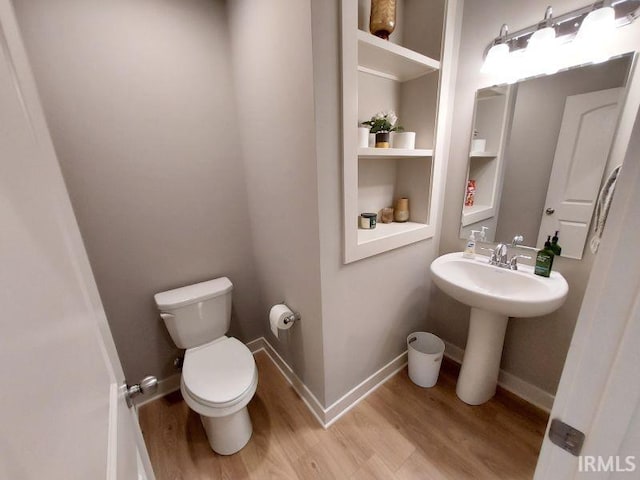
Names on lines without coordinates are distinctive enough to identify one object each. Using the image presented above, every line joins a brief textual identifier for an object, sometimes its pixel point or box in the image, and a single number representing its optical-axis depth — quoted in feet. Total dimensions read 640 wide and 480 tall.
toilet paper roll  4.85
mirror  3.77
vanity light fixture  3.41
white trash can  5.38
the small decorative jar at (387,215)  5.74
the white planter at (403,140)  4.88
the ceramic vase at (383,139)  4.75
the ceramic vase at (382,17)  4.16
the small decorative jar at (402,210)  5.68
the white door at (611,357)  1.27
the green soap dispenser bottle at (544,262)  4.22
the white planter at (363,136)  4.38
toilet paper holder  4.89
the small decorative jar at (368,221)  5.26
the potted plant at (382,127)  4.72
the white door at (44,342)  0.80
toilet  4.05
